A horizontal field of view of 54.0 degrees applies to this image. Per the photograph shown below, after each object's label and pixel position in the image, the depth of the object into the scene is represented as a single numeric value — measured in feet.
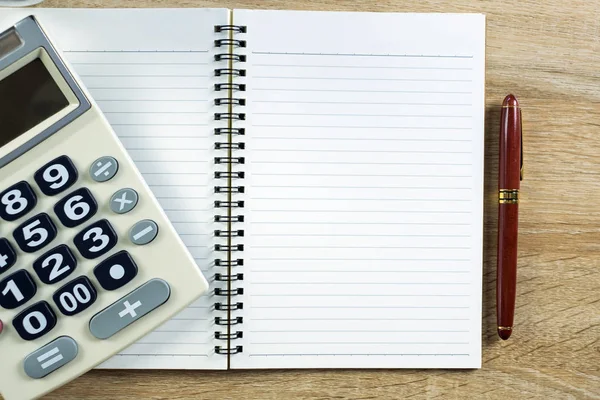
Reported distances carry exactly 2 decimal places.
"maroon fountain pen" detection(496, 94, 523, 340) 1.74
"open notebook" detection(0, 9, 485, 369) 1.75
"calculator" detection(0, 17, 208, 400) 1.51
